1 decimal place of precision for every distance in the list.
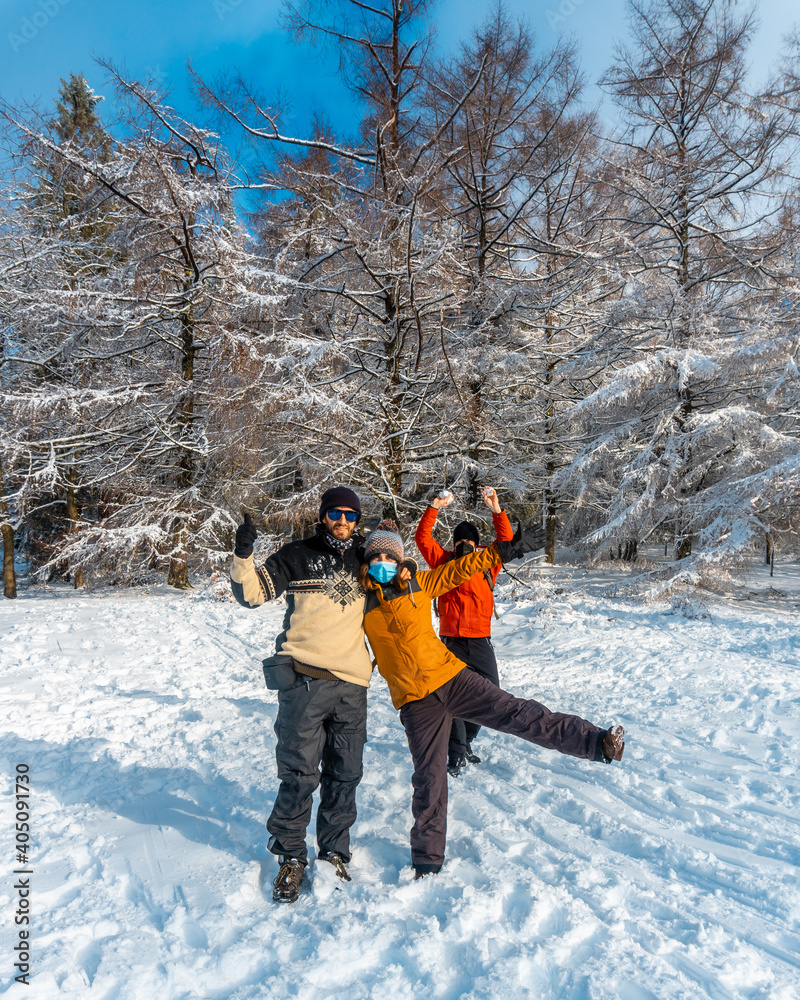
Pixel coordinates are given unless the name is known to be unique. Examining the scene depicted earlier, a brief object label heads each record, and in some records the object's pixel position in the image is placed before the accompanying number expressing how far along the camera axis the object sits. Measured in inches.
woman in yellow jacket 104.5
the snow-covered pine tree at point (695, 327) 370.3
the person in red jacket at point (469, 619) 160.7
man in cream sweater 100.4
